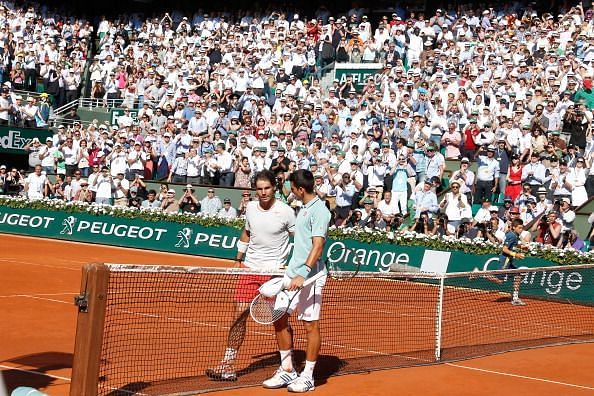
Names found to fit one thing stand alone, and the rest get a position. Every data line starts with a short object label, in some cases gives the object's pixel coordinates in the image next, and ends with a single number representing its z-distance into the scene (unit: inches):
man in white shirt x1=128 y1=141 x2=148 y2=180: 1121.4
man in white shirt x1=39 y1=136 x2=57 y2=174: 1211.2
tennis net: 343.3
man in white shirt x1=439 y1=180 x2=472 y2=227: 874.1
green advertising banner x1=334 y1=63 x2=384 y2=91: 1233.4
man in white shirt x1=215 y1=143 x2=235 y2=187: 1056.2
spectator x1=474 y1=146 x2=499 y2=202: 904.3
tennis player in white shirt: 368.8
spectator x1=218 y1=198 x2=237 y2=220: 1008.2
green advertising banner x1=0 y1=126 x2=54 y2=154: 1305.4
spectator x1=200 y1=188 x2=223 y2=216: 1028.5
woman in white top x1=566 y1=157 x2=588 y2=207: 855.7
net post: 304.3
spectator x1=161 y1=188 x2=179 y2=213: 1067.5
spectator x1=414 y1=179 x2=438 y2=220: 893.8
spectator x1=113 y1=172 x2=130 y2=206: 1111.0
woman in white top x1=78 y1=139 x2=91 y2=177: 1182.3
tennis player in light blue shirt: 360.5
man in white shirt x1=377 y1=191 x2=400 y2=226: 922.4
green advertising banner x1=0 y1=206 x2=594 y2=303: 693.9
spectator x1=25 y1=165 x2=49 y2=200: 1163.3
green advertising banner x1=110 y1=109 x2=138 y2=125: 1334.9
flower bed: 772.6
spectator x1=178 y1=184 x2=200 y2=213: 1057.5
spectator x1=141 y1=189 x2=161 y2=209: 1075.9
